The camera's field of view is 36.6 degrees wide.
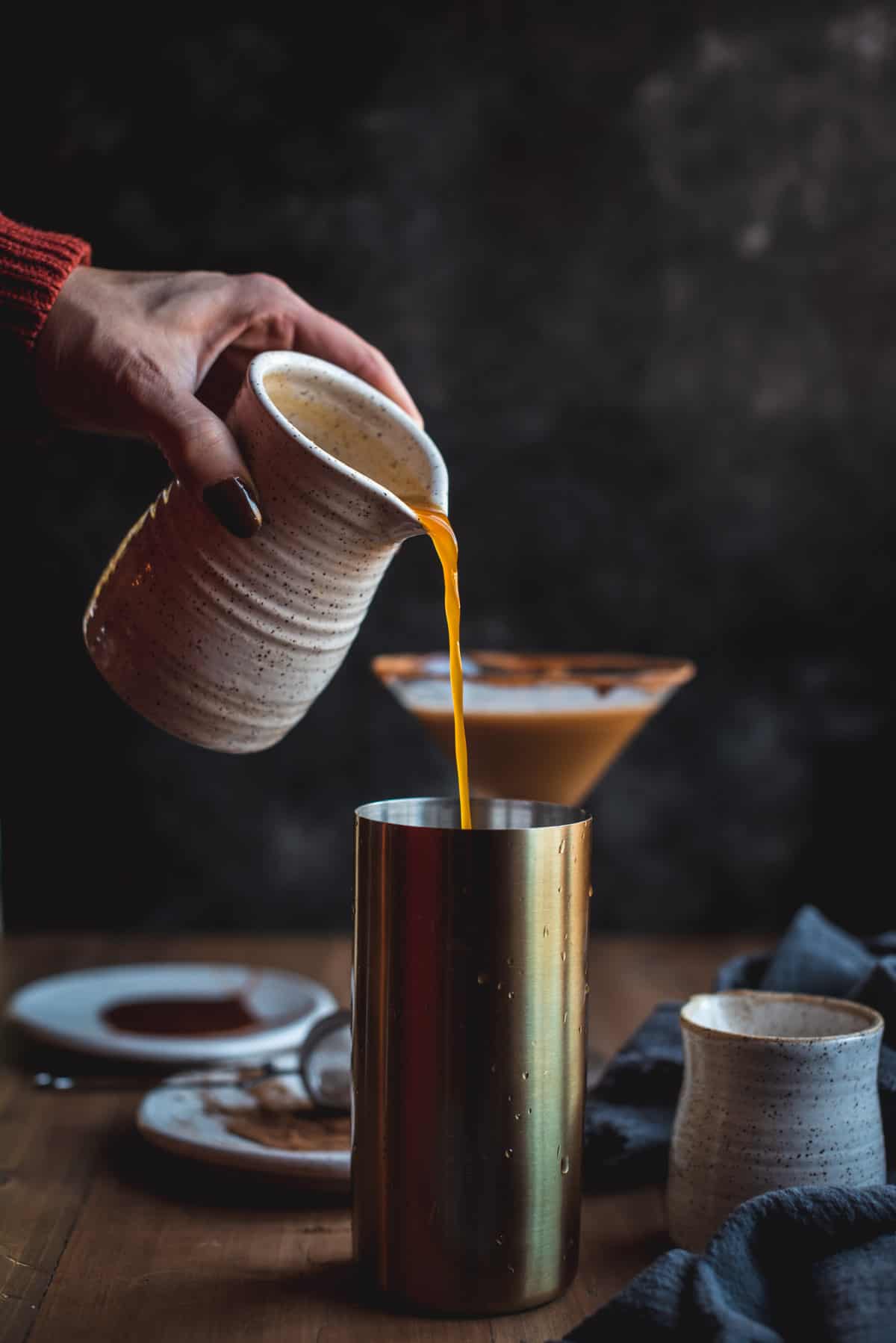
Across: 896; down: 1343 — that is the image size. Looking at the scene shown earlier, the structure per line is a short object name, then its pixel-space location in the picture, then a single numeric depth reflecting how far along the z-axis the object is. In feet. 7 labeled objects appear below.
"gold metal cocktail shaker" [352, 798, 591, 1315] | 2.21
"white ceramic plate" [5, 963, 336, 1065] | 3.78
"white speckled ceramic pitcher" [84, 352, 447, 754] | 2.45
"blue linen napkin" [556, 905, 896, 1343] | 2.03
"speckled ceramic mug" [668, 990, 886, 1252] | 2.40
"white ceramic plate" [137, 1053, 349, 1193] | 2.78
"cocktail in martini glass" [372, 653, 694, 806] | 4.16
